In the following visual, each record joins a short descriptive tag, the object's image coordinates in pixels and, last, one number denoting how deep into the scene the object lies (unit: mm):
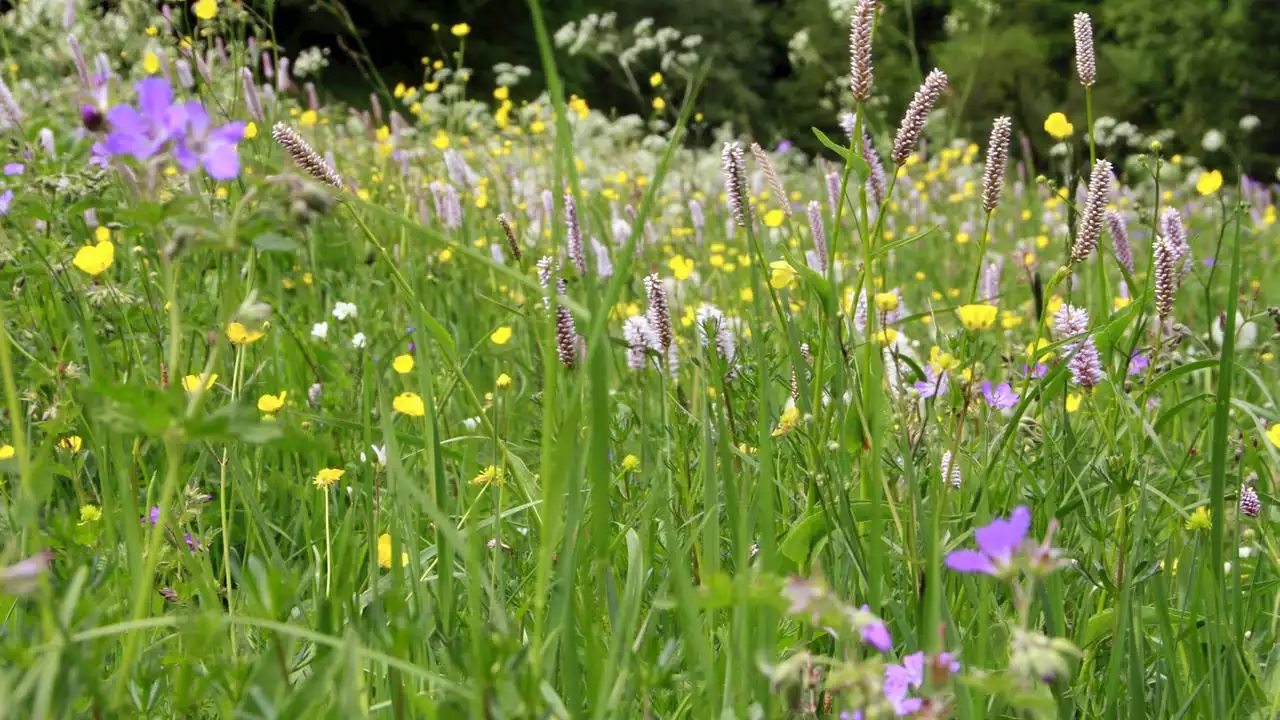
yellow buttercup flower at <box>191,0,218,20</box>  2270
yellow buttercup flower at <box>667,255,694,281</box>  2436
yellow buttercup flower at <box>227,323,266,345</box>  1255
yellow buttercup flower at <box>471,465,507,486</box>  1142
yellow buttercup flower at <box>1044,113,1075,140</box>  1343
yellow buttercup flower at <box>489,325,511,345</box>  1646
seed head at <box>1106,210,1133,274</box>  1411
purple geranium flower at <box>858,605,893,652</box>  595
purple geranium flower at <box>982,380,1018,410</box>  1415
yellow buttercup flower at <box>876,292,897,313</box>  1293
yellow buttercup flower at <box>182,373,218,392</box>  1185
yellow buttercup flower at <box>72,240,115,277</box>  1411
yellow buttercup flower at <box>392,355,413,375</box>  1708
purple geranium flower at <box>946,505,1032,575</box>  609
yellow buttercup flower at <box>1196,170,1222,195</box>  1579
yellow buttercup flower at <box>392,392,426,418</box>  1381
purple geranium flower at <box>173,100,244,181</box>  641
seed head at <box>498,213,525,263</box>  1170
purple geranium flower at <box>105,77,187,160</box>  642
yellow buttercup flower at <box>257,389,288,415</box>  1371
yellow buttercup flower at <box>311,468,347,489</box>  1196
